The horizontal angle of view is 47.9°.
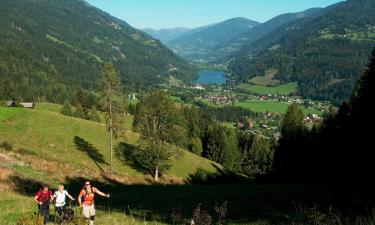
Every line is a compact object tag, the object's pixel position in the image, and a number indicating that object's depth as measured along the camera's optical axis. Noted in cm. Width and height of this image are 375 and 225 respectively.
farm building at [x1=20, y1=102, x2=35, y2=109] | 12148
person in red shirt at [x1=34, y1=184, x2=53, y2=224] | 1891
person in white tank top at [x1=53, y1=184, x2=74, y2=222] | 1952
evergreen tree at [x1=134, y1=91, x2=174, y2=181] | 6888
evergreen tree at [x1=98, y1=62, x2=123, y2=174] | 6100
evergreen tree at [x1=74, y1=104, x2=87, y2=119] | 11618
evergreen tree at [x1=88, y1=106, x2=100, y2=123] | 12086
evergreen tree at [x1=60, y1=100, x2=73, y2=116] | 11706
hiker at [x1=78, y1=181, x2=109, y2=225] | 1758
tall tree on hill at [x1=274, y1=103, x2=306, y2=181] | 7531
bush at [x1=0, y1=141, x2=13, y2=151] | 5642
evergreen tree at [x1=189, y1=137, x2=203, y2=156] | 10988
